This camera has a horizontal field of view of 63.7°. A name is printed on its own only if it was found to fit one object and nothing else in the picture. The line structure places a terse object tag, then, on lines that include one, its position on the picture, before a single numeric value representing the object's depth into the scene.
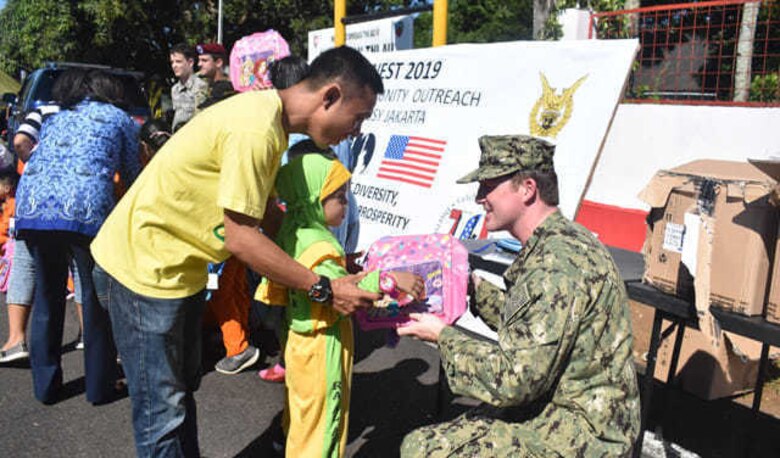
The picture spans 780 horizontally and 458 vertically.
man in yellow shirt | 1.93
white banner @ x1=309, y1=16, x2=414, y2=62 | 5.91
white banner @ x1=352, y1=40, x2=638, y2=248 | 3.36
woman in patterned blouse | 3.18
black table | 2.21
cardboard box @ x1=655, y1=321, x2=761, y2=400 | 3.55
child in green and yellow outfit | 2.31
